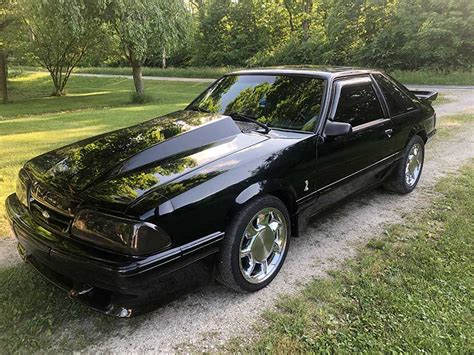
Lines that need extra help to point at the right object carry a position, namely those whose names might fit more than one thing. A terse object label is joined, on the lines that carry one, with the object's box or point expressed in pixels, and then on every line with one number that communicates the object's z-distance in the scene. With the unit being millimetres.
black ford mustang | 2209
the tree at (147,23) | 16062
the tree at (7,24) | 18203
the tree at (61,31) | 15125
